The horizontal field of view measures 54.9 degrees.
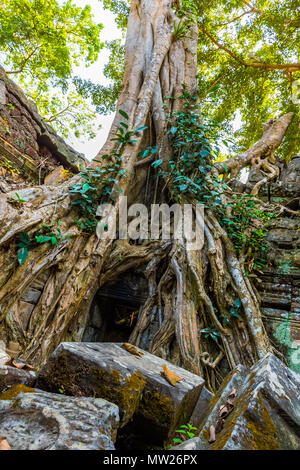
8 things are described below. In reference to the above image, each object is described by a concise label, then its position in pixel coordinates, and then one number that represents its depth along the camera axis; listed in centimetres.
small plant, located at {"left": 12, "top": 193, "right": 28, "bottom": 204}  250
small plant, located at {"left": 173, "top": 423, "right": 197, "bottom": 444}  132
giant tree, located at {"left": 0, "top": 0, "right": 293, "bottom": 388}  242
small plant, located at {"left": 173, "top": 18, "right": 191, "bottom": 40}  457
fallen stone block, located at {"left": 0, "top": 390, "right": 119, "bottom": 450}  85
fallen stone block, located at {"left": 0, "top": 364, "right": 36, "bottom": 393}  132
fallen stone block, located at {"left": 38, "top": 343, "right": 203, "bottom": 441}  128
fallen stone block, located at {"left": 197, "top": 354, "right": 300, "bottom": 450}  95
